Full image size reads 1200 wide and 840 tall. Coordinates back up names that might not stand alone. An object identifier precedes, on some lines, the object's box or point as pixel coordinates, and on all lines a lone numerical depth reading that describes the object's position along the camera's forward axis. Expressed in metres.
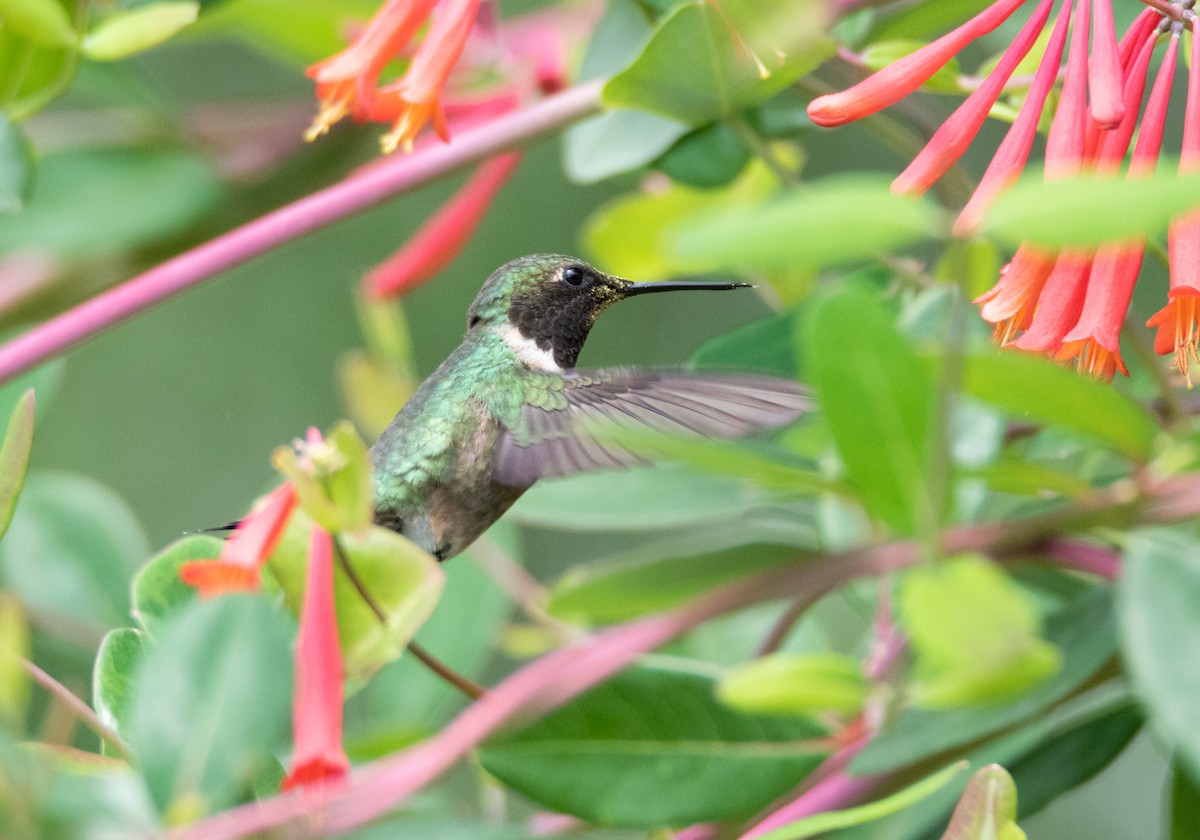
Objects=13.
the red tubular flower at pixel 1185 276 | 2.62
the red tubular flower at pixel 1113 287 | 2.62
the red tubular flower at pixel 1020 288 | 2.63
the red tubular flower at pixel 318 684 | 2.60
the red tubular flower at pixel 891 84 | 2.63
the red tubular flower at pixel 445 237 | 2.76
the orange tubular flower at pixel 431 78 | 2.66
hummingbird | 2.67
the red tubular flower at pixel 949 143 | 2.63
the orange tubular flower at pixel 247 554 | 2.61
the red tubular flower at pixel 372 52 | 2.66
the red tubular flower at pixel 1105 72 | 2.61
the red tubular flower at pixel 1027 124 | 2.63
